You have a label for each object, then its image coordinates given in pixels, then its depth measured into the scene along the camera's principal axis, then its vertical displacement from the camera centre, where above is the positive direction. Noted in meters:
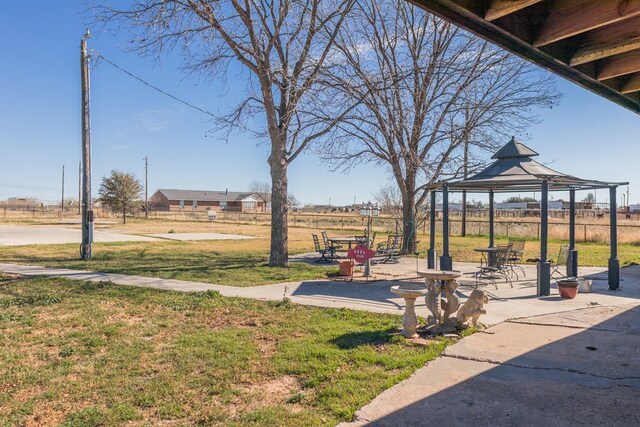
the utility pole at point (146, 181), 55.38 +3.71
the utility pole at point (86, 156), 14.11 +1.70
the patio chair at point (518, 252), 11.60 -0.98
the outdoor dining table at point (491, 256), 10.81 -1.02
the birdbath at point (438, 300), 6.06 -1.15
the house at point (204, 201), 84.94 +2.20
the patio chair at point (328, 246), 15.17 -1.10
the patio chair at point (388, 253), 14.83 -1.28
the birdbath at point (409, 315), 5.68 -1.28
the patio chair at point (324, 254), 14.95 -1.37
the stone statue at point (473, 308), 6.00 -1.23
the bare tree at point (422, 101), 16.64 +4.24
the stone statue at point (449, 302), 6.12 -1.18
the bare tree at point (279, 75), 12.23 +3.81
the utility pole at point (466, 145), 16.77 +2.65
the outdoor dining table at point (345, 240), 14.84 -0.88
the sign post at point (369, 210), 14.98 +0.12
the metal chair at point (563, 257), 11.91 -1.10
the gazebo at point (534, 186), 9.27 +0.72
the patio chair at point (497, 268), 10.31 -1.23
